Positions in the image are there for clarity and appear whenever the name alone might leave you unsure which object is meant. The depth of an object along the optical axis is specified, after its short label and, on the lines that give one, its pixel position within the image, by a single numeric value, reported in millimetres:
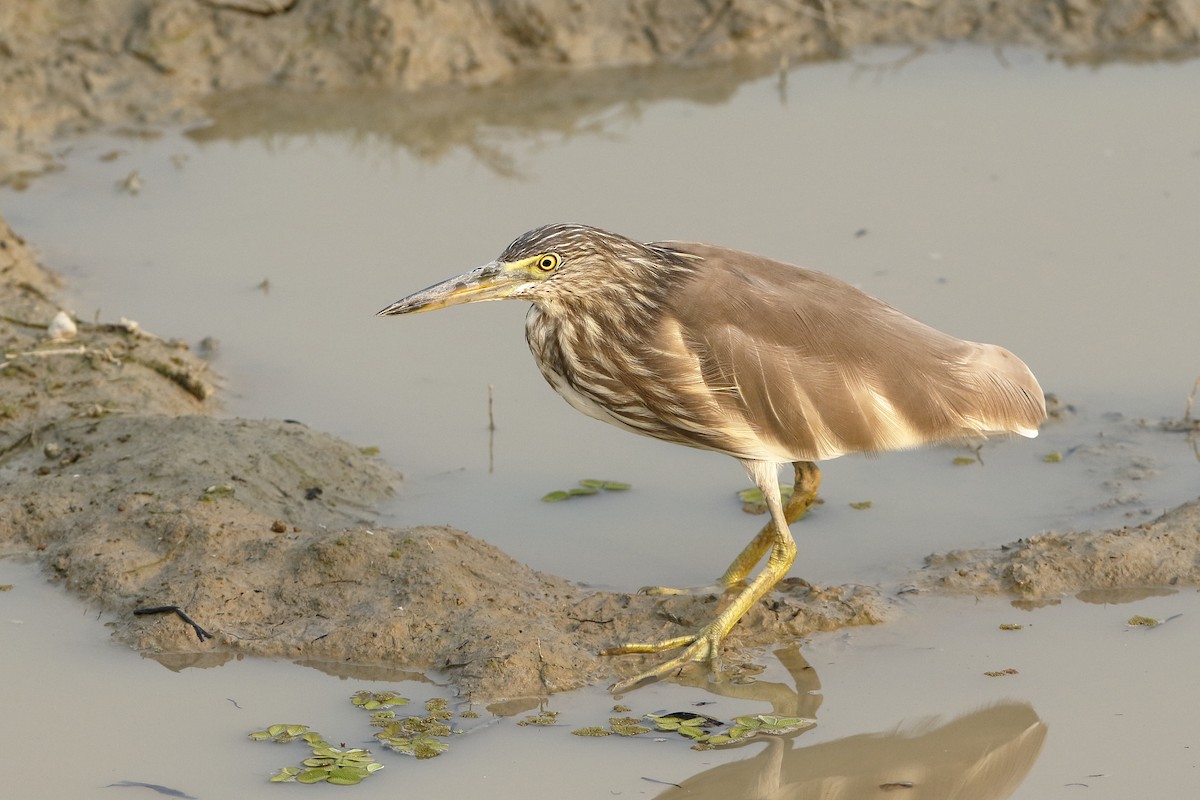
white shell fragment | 16047
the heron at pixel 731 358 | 12148
